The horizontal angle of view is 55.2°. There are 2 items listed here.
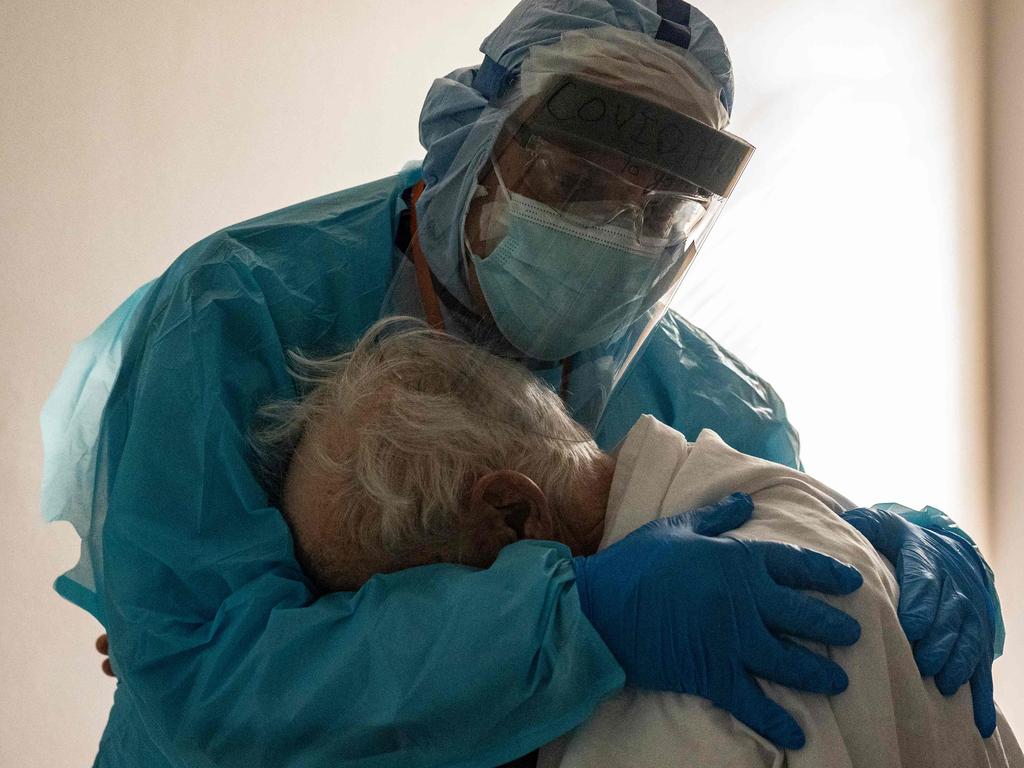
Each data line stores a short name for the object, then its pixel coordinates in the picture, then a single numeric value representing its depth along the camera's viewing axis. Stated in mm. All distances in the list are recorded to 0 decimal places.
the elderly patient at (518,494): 831
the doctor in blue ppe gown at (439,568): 833
